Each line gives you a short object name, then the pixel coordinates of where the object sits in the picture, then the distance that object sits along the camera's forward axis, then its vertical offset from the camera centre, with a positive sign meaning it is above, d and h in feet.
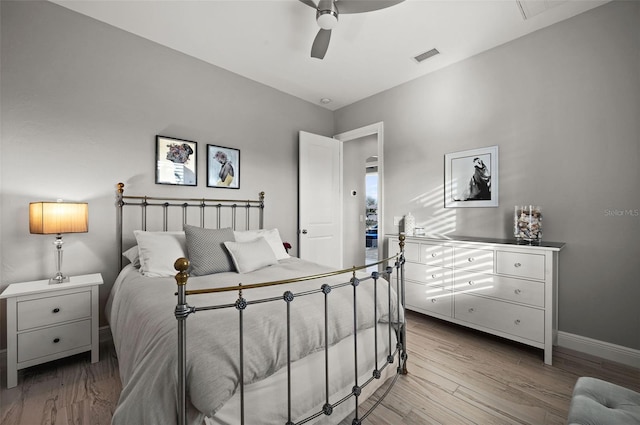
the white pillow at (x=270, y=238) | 9.44 -0.93
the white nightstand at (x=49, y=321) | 6.28 -2.62
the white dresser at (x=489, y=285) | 7.49 -2.30
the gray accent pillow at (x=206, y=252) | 7.47 -1.13
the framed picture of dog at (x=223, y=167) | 10.66 +1.76
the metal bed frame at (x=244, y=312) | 3.29 -1.59
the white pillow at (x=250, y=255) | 7.77 -1.26
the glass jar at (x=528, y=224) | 8.30 -0.42
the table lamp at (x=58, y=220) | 6.64 -0.18
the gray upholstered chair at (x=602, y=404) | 3.31 -2.52
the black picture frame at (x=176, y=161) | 9.45 +1.78
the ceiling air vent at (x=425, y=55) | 9.78 +5.61
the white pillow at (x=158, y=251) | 7.24 -1.08
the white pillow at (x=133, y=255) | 7.95 -1.28
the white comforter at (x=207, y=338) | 3.47 -1.97
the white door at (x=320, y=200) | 13.03 +0.57
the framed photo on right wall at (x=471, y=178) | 9.66 +1.17
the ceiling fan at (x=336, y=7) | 6.59 +4.93
